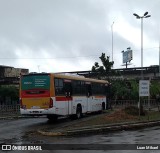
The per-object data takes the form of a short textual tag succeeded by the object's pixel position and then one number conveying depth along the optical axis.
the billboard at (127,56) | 62.03
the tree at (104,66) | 34.55
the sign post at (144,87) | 16.88
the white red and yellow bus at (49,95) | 16.09
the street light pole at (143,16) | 32.74
